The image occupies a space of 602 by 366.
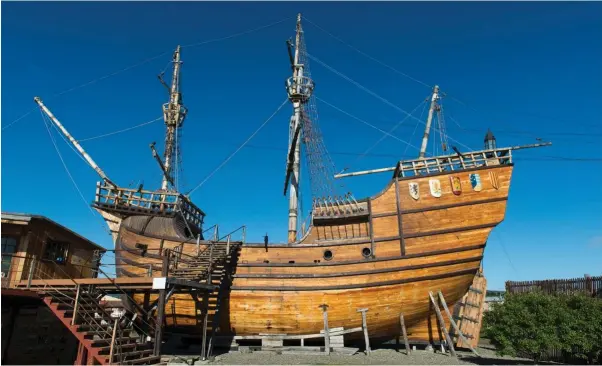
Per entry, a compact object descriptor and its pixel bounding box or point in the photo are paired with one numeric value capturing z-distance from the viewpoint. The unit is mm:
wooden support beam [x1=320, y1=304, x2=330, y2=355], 15742
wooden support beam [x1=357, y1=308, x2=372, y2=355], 15776
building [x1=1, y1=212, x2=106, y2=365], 12445
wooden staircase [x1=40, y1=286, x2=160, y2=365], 10501
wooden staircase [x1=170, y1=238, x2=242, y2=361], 14453
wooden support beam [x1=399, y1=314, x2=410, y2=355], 16144
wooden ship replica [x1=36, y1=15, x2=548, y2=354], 16172
